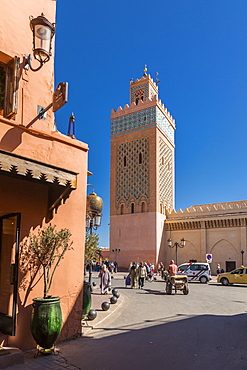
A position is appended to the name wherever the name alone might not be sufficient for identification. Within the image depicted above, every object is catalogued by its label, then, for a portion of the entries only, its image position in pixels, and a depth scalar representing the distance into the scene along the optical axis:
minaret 34.00
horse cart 14.62
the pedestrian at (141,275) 17.32
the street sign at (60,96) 6.43
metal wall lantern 5.73
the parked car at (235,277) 19.97
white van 22.38
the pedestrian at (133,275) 17.75
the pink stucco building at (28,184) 5.61
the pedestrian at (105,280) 14.19
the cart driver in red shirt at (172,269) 15.08
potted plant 5.33
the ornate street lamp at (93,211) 9.11
